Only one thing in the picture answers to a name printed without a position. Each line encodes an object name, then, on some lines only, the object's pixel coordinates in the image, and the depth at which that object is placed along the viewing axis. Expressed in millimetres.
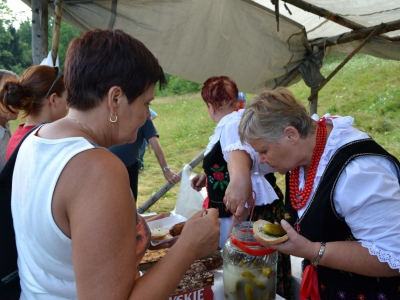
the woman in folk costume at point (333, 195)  1355
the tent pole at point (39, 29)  2590
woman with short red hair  1909
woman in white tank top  857
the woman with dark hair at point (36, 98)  2152
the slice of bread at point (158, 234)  1885
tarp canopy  2996
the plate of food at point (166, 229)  1868
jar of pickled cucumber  1436
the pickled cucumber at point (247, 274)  1453
